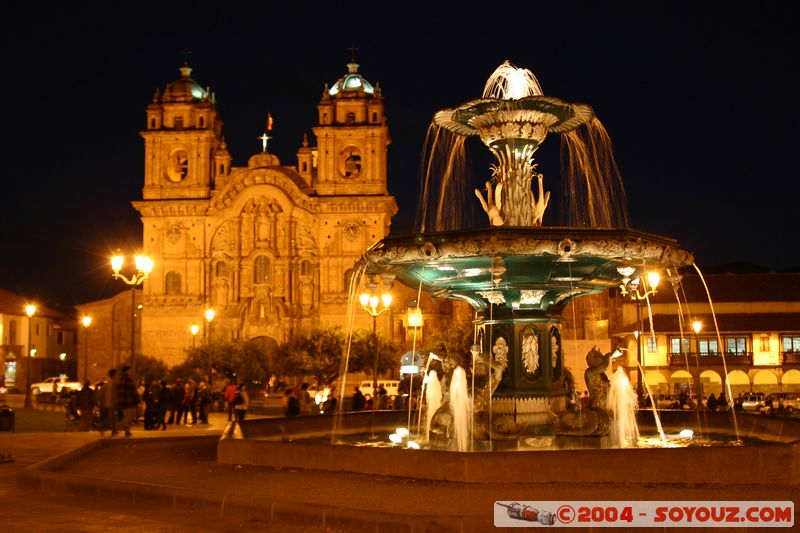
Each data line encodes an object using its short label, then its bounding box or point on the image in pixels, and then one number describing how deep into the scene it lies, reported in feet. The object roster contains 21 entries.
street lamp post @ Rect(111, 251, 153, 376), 67.15
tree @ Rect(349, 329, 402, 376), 165.48
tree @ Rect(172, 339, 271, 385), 165.48
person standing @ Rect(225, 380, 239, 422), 75.20
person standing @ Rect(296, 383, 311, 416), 92.27
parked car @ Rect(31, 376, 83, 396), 158.32
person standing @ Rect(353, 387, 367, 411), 79.49
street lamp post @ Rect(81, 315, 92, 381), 186.50
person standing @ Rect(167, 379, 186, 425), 75.36
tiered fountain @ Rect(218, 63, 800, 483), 35.70
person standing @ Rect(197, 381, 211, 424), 79.10
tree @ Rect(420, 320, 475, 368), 153.17
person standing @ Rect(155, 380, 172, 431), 68.42
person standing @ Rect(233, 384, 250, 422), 69.21
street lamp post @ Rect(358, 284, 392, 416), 69.49
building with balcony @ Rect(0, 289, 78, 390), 198.45
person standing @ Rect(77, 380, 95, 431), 63.62
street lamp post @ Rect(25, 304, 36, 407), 103.95
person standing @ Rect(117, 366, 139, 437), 54.24
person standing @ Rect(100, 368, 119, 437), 54.10
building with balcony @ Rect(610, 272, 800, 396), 167.84
